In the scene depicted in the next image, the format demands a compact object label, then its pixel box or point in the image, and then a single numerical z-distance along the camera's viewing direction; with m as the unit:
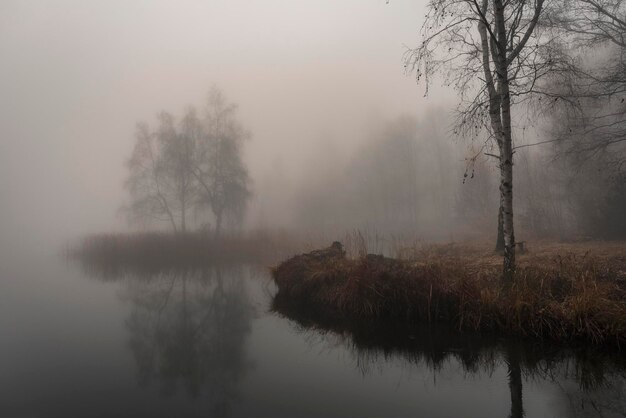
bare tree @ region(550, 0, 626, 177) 13.72
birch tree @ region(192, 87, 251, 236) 30.75
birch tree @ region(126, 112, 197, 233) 31.19
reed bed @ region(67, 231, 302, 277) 20.77
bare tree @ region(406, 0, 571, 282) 8.24
